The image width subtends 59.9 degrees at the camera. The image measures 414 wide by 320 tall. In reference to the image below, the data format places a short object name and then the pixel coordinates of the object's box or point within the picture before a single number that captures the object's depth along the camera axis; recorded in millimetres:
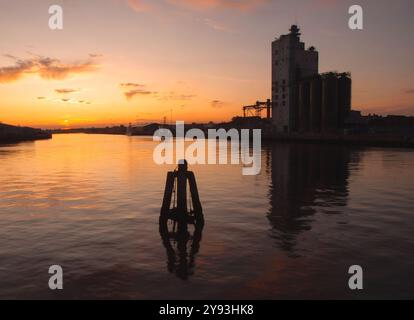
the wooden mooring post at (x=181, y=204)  17359
